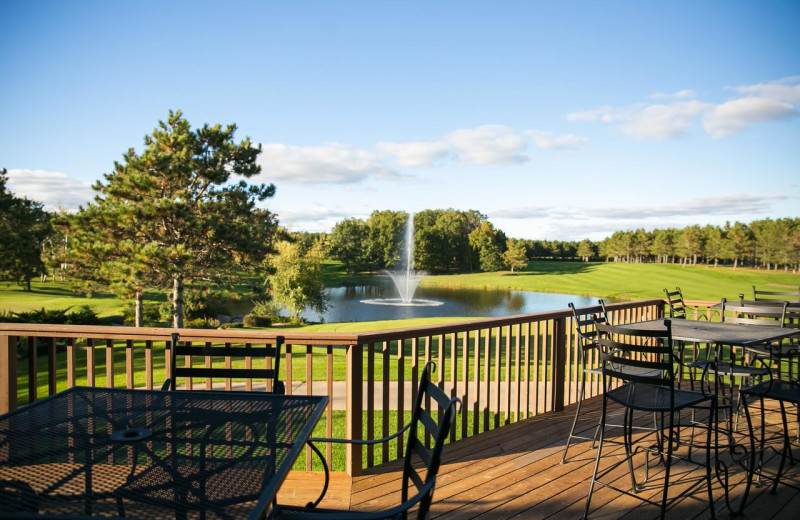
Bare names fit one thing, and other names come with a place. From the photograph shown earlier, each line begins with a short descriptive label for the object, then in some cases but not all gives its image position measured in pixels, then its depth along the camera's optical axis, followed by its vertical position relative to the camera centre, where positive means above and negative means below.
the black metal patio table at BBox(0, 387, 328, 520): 1.26 -0.67
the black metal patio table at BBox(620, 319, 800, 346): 3.23 -0.57
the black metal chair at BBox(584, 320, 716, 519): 2.66 -0.89
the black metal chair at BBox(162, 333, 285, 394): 2.53 -0.53
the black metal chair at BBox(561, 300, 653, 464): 3.77 -0.57
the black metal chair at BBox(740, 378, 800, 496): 2.95 -0.88
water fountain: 31.80 -2.08
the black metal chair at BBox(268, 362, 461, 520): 1.36 -0.68
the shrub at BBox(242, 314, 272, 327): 21.81 -2.97
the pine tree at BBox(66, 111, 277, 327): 16.19 +1.63
